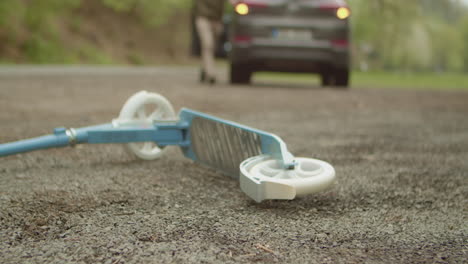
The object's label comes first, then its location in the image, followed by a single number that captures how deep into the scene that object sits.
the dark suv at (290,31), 8.90
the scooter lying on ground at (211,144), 2.04
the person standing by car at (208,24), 9.49
